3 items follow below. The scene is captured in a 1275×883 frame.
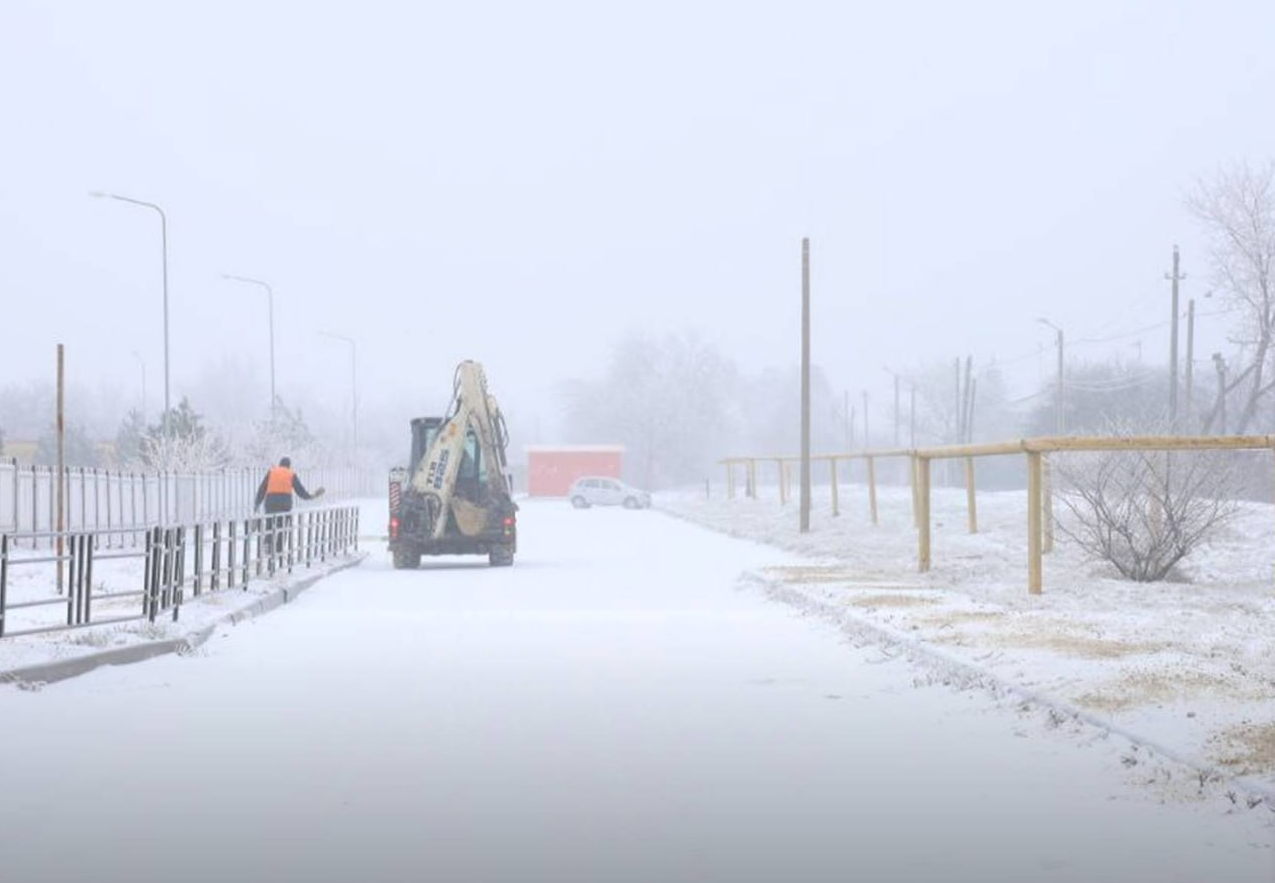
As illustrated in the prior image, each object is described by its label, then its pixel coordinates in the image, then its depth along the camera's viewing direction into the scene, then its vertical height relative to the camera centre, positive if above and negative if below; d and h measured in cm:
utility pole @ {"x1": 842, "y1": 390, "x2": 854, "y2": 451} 12888 +258
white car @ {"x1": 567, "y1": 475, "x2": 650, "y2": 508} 8162 -108
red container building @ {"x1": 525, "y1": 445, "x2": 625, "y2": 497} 10325 +36
